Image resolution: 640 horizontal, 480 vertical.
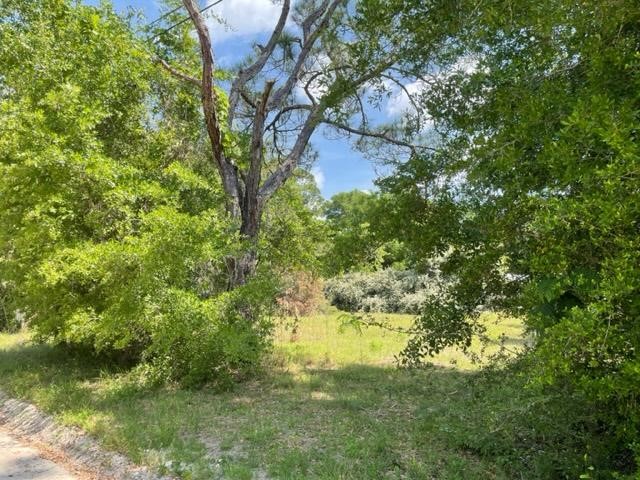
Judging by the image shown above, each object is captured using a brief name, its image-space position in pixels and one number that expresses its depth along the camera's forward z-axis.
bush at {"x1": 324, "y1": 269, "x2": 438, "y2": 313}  19.95
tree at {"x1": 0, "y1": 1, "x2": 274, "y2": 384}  6.26
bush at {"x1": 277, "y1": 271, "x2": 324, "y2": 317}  15.92
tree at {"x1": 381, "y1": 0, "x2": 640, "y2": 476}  2.21
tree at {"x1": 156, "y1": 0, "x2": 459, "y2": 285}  6.72
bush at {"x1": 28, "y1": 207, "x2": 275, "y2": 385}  6.10
